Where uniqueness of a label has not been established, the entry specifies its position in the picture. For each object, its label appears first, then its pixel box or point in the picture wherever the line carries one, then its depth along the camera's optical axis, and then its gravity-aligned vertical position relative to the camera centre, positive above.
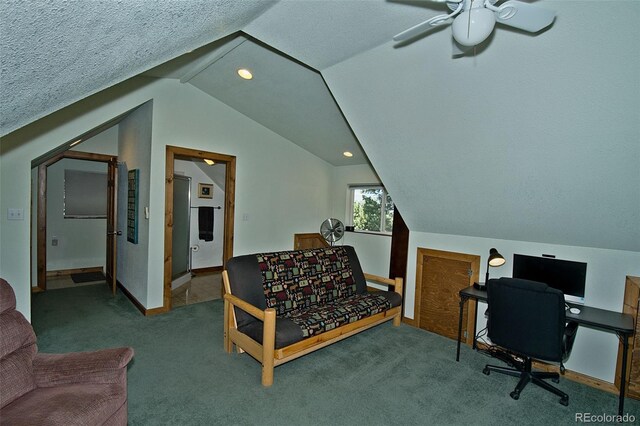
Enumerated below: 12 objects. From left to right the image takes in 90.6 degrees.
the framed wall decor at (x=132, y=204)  4.23 -0.19
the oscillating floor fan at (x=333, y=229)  4.89 -0.45
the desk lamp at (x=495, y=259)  3.10 -0.51
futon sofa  2.66 -1.09
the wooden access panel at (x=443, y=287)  3.62 -1.00
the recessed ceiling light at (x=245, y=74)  3.49 +1.37
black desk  2.34 -0.85
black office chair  2.34 -0.89
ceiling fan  1.39 +0.87
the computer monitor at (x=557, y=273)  2.90 -0.60
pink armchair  1.53 -1.05
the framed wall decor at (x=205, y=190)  6.17 +0.07
